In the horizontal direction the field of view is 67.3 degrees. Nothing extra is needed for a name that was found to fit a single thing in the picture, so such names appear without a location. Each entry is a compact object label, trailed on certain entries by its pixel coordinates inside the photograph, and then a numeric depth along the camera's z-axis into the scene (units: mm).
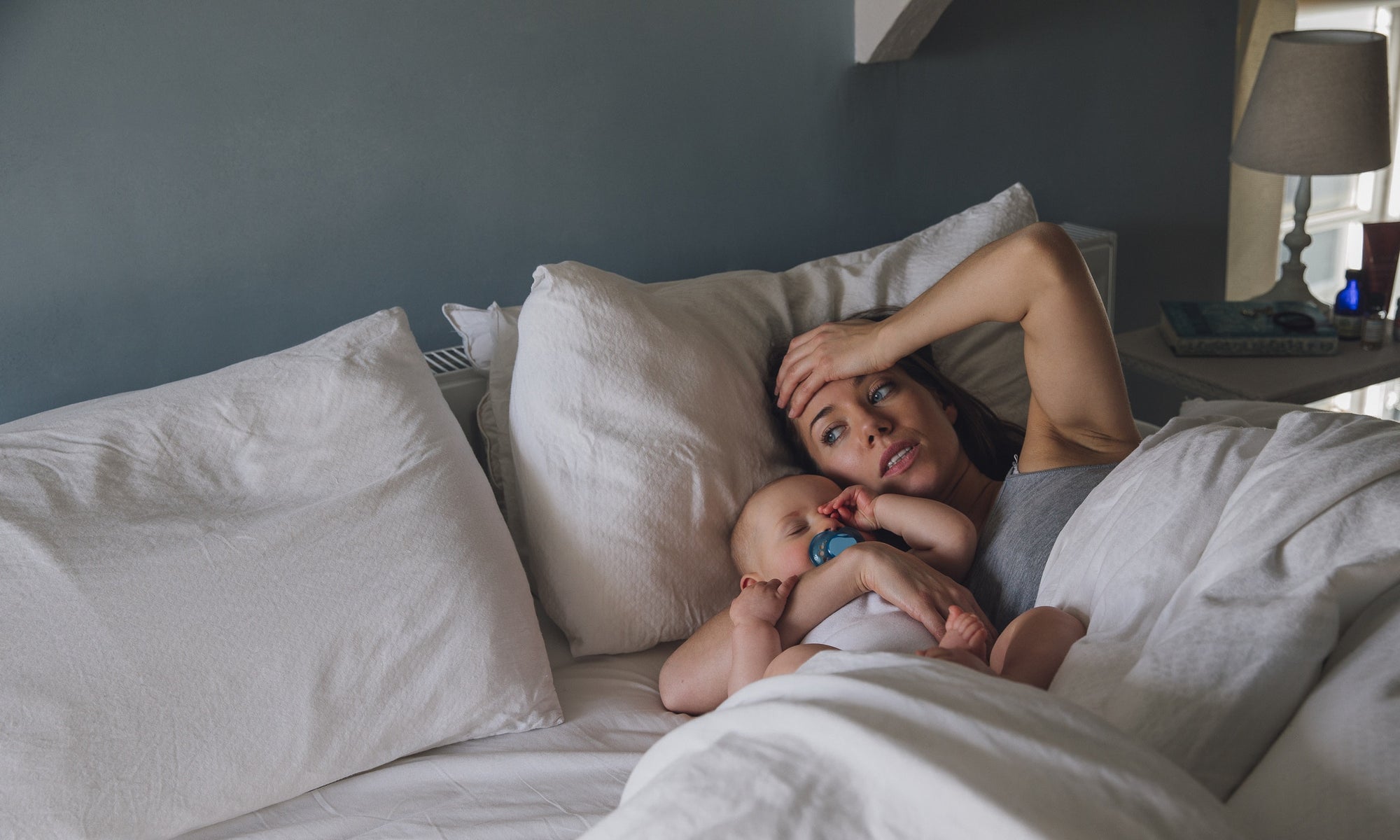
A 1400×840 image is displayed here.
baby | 976
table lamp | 1957
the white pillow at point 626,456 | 1256
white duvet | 606
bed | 649
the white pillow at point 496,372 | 1370
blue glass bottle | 1998
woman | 1148
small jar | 1956
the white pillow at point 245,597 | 939
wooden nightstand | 1816
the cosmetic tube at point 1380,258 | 1995
